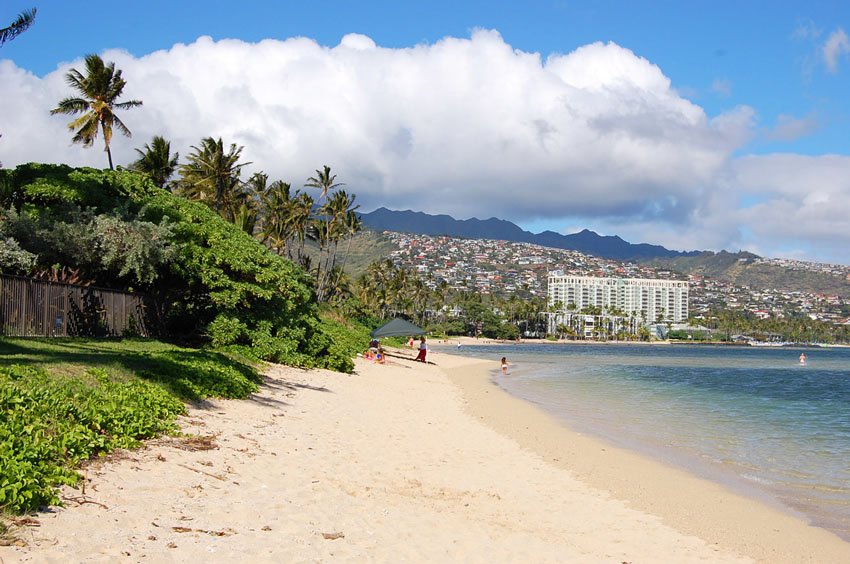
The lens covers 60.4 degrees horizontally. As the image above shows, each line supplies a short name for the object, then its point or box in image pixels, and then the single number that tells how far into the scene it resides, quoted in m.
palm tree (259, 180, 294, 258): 56.00
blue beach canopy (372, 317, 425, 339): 37.34
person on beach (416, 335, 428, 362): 42.22
